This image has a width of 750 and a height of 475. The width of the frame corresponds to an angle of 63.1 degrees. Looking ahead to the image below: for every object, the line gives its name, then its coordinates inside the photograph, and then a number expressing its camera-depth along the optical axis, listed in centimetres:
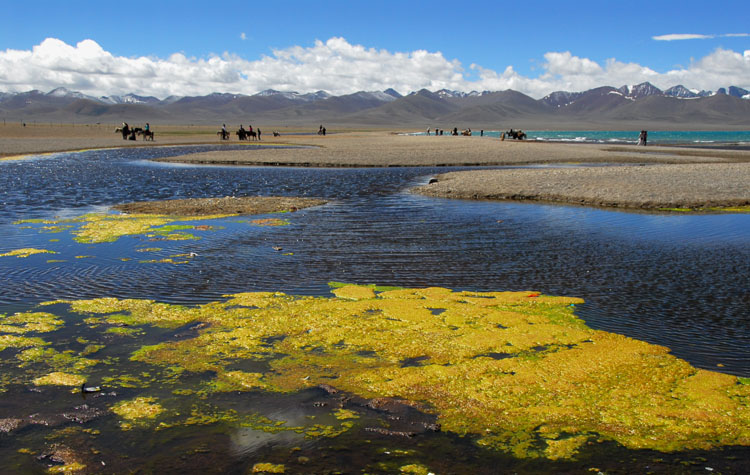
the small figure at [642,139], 7735
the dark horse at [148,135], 8262
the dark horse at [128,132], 8160
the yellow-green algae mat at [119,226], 1773
